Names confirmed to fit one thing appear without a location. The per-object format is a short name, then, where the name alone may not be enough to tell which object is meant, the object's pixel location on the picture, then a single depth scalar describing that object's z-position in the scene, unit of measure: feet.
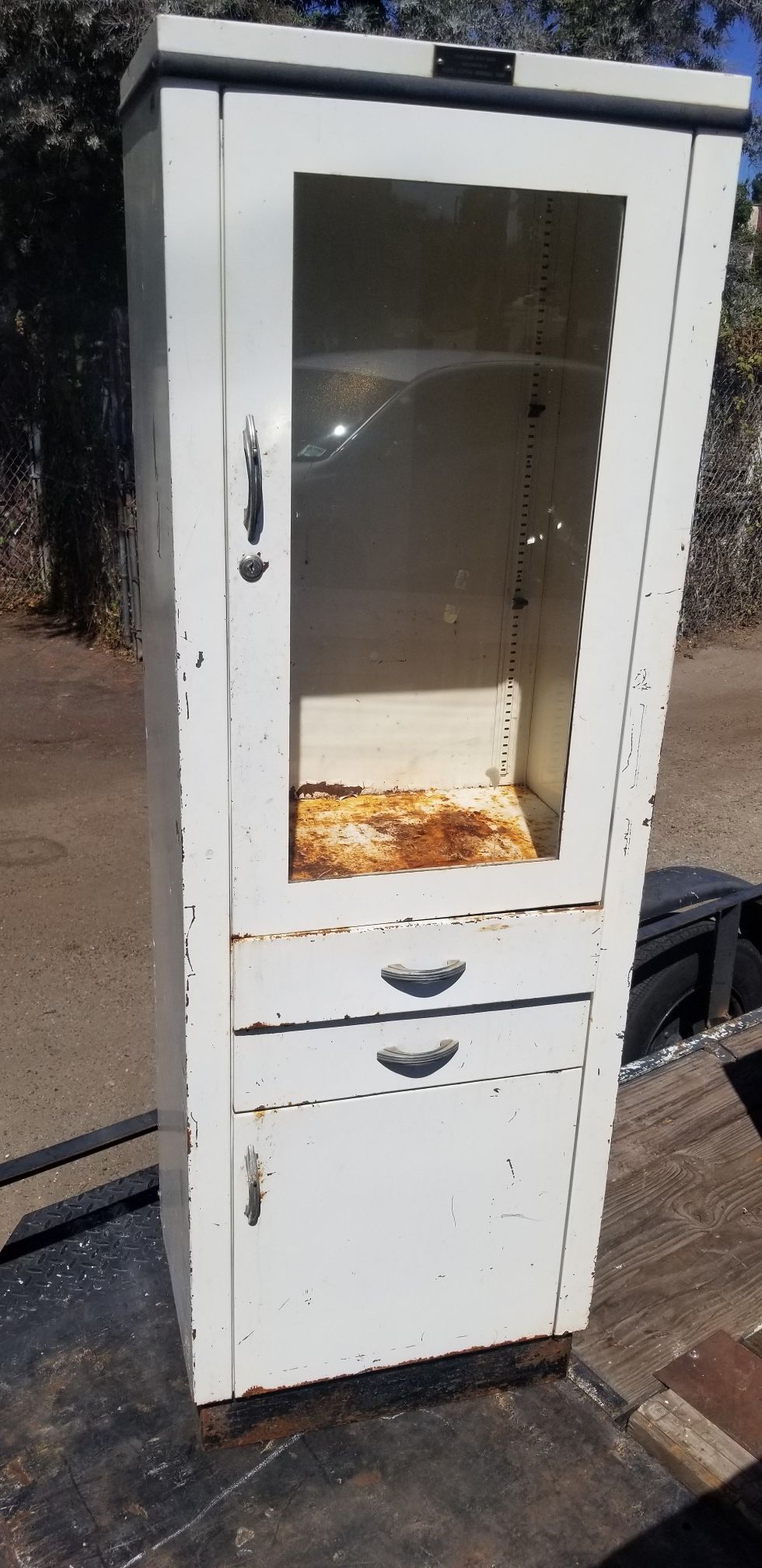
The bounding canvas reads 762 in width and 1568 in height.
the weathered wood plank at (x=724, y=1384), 5.97
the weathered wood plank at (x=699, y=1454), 5.50
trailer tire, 9.89
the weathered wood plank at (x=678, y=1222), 6.70
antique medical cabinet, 4.34
